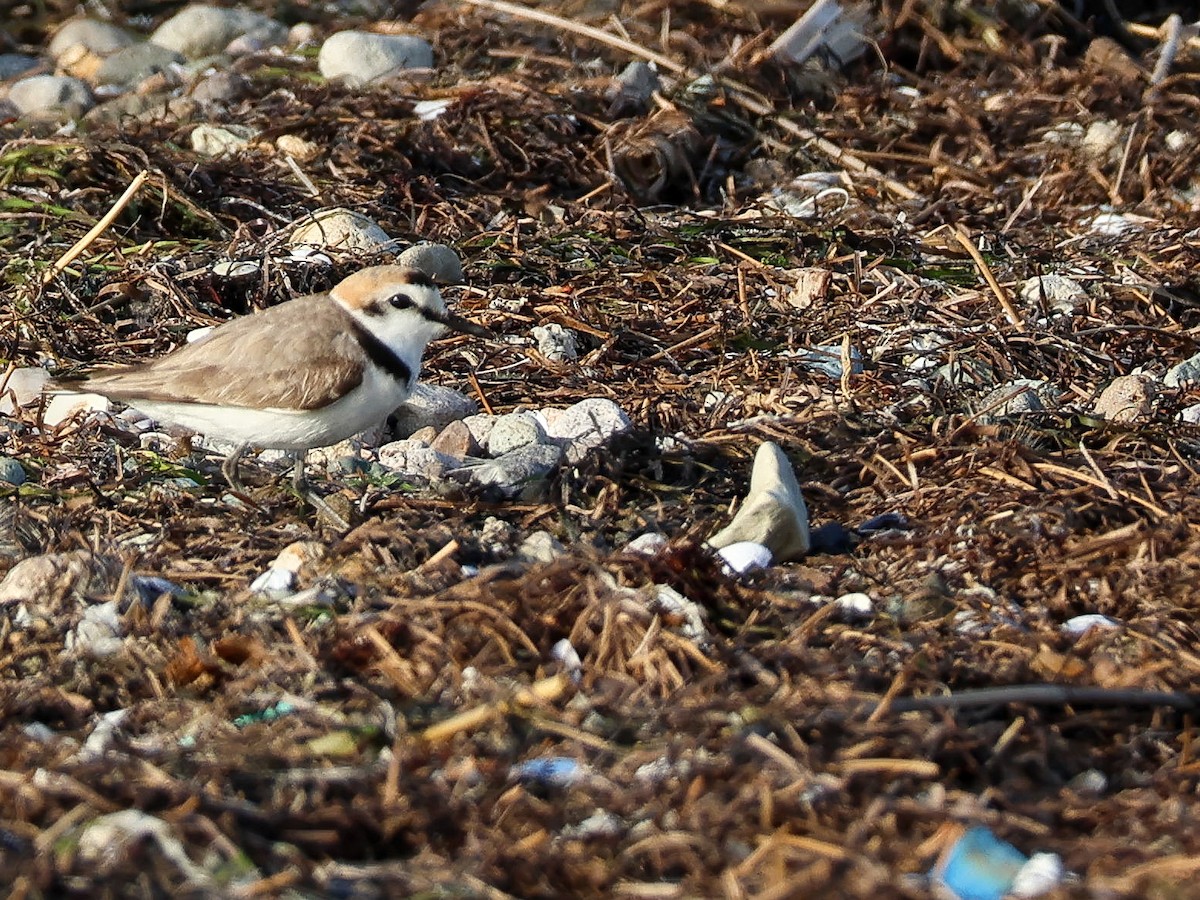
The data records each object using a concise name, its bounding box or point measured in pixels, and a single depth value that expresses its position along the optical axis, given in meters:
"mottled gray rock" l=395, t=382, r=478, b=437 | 10.56
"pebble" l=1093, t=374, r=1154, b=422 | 10.40
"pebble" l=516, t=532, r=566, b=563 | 8.48
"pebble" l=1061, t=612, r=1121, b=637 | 7.87
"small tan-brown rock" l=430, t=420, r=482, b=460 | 9.97
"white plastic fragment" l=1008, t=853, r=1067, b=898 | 5.77
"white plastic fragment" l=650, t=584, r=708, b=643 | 7.57
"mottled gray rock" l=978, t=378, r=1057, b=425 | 10.35
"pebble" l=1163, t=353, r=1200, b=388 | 10.86
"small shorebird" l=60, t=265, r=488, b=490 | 9.34
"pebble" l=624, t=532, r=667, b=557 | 8.45
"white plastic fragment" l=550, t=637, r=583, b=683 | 7.31
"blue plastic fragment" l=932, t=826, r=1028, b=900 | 5.79
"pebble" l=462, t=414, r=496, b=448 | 10.12
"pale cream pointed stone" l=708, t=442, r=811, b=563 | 8.59
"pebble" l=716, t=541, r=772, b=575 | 8.37
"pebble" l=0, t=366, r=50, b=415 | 10.92
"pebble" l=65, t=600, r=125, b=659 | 7.75
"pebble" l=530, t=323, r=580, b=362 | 11.56
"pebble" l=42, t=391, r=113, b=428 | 10.72
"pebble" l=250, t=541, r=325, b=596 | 8.35
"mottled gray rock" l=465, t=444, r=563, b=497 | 9.41
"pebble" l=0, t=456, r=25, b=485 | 9.73
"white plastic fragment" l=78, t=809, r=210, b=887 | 5.87
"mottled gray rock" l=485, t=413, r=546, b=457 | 9.92
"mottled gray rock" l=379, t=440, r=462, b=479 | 9.67
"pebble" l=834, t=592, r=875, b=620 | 8.02
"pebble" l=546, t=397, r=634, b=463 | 9.68
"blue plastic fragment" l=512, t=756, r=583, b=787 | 6.46
